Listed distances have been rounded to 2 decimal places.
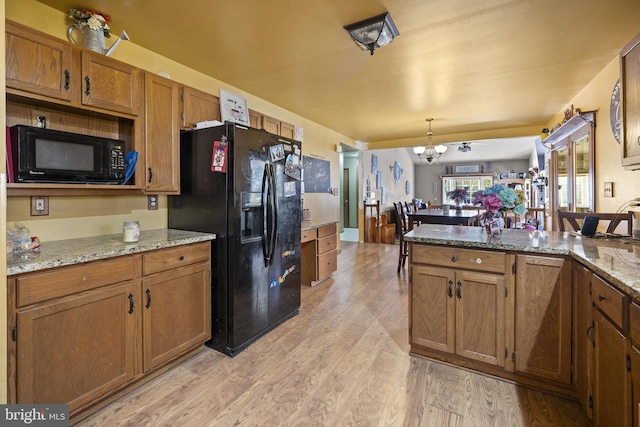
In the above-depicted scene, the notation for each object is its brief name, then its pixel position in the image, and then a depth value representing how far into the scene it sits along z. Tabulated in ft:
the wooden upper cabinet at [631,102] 5.11
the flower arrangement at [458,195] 14.89
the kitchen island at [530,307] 4.23
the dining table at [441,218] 15.26
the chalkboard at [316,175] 15.69
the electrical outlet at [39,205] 5.95
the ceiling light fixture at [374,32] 6.59
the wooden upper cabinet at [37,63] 4.95
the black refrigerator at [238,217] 7.25
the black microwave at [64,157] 5.11
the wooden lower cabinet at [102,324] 4.42
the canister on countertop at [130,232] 6.17
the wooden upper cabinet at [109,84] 5.92
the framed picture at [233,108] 9.23
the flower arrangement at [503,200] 6.70
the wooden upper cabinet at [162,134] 7.00
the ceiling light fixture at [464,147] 26.73
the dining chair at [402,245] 14.39
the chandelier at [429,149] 18.21
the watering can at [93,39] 6.25
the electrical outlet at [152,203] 7.99
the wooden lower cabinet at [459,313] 6.15
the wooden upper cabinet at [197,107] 7.91
